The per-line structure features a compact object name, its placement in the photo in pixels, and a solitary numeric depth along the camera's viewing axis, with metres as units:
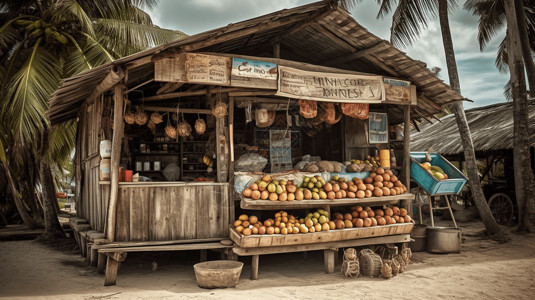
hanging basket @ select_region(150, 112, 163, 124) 8.48
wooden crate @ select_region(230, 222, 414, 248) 6.51
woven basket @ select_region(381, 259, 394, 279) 6.65
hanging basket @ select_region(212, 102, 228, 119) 7.01
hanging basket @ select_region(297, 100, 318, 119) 7.81
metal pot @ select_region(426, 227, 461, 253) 8.45
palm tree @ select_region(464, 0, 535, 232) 10.48
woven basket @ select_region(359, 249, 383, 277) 6.80
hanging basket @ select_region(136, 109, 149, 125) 8.16
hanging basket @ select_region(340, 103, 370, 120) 8.20
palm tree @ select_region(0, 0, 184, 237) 9.41
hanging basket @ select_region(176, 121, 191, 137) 8.38
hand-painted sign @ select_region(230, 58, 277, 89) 6.88
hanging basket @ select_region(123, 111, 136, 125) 8.02
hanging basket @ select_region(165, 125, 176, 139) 8.30
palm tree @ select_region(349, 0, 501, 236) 10.55
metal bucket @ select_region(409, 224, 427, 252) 8.70
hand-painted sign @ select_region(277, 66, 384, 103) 7.26
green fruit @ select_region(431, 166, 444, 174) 8.97
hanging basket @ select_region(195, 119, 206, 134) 8.17
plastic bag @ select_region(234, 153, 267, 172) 8.40
